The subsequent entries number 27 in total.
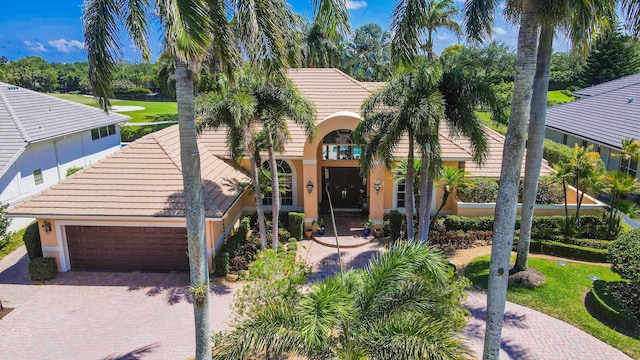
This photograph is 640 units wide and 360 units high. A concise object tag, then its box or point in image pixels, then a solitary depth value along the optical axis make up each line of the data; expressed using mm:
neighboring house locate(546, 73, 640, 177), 24297
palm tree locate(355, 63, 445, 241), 13570
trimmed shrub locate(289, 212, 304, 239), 19828
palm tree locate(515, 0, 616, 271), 8875
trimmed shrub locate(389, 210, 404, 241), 19328
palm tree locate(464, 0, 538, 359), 9008
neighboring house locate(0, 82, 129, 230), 21516
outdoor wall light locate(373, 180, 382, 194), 19844
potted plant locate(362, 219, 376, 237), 19875
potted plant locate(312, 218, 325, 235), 20406
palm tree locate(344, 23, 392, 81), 41781
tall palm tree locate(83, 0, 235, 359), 7746
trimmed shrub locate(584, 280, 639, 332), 12516
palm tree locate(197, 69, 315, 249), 14539
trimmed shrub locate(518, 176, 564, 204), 20000
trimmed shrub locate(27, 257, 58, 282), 15984
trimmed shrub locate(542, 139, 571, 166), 25422
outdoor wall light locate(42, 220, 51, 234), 16375
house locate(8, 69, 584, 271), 16203
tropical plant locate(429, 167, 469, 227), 17577
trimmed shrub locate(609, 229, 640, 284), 12547
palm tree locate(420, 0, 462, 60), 20453
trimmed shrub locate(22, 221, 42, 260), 16844
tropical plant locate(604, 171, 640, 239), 17516
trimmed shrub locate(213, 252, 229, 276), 16141
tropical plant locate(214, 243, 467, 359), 8008
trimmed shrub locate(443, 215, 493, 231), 19281
